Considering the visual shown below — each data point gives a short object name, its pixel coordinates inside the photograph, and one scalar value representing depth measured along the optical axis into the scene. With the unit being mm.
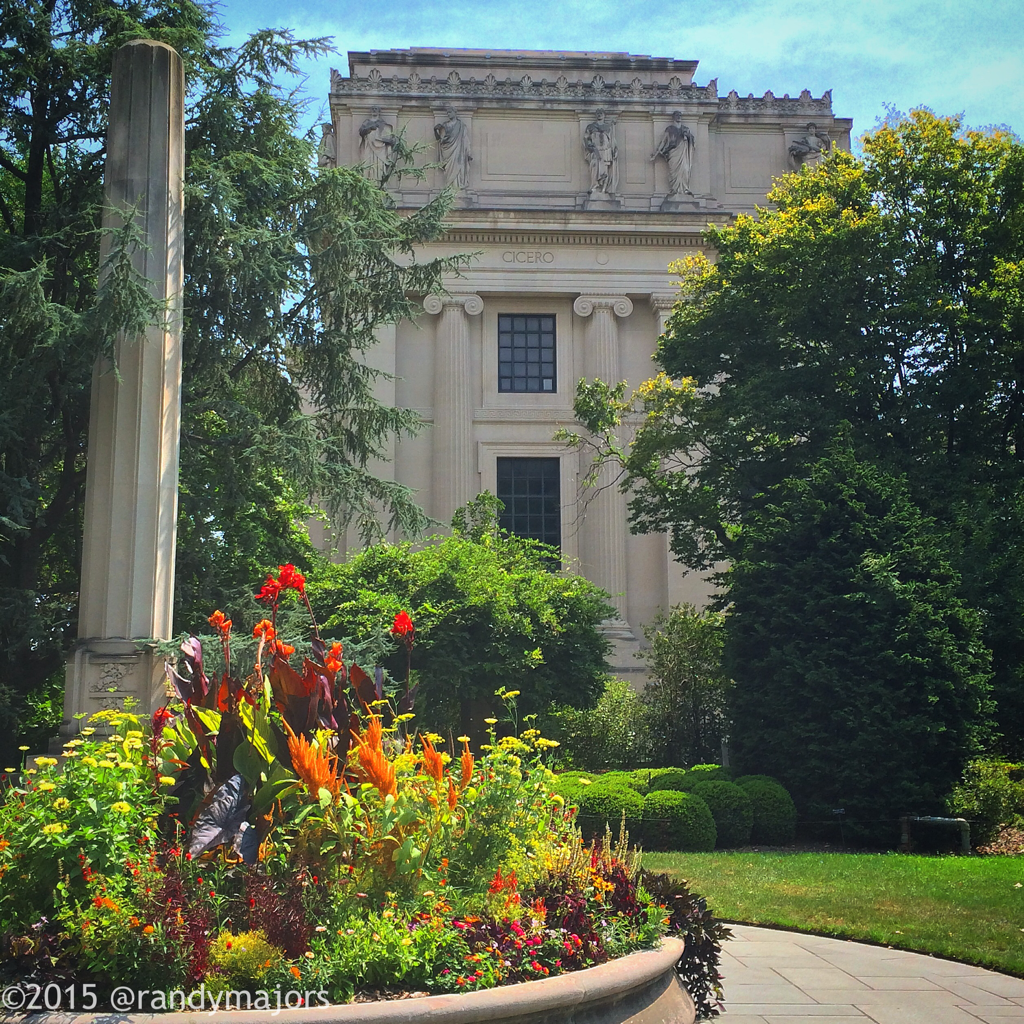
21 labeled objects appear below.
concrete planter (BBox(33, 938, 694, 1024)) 4984
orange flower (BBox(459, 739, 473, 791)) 6829
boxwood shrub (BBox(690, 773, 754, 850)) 17828
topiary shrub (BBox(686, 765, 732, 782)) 19247
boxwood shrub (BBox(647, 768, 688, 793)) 18953
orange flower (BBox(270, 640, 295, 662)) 7198
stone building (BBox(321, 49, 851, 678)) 38156
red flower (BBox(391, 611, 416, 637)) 7090
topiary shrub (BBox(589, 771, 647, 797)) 18378
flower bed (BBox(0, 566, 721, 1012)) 5434
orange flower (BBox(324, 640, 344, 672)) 7188
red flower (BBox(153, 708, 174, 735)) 6520
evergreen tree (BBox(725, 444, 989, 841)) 18641
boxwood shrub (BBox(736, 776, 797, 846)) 18203
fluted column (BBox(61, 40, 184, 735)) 12016
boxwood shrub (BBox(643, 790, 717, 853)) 16922
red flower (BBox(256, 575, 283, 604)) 7102
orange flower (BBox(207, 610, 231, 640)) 7059
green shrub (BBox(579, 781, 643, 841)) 16359
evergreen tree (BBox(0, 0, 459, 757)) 16938
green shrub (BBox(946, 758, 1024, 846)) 17891
